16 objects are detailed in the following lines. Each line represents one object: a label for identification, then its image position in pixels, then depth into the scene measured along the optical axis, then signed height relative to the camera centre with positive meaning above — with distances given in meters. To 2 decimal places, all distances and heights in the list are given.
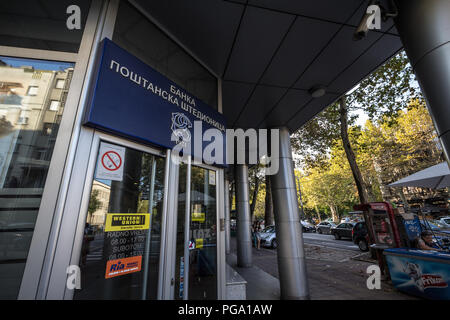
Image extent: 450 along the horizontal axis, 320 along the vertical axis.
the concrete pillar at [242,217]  7.90 +0.04
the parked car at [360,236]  10.48 -1.07
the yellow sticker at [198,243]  2.81 -0.33
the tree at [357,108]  7.75 +4.75
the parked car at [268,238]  12.85 -1.31
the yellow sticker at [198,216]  2.86 +0.04
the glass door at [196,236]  2.52 -0.22
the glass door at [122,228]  1.81 -0.07
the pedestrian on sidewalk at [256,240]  13.06 -1.43
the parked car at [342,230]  15.88 -1.18
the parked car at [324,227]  22.42 -1.21
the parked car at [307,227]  24.67 -1.29
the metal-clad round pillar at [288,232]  4.45 -0.34
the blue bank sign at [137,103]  1.96 +1.33
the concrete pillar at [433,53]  1.95 +1.59
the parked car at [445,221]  12.31 -0.55
